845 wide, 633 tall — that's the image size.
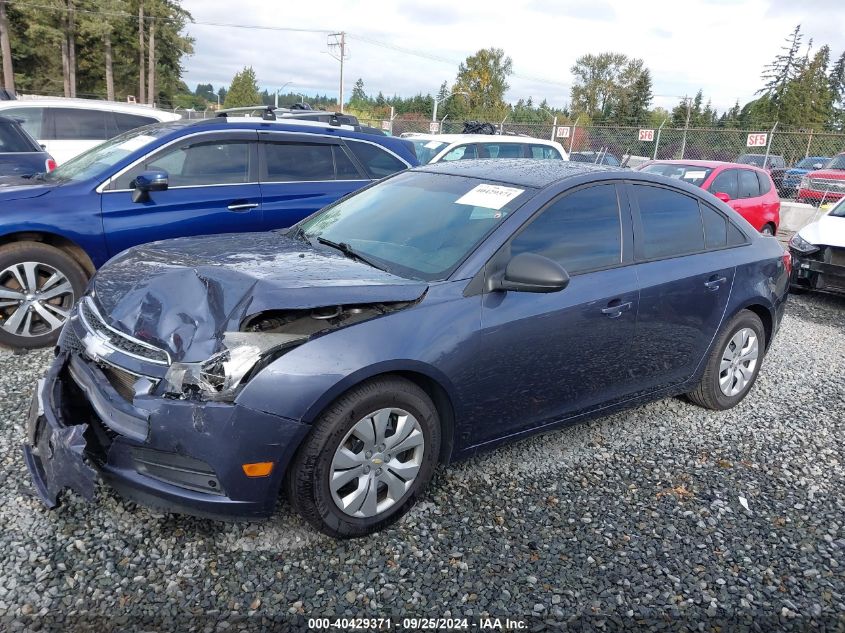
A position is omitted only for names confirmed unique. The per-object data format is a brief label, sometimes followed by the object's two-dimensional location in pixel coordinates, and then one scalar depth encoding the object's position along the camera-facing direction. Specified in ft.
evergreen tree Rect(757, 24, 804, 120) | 226.38
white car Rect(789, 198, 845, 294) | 24.42
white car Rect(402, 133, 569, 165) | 33.55
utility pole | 163.94
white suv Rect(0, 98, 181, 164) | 34.58
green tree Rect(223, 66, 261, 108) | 258.37
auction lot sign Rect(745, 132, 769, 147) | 59.82
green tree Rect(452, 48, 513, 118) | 222.48
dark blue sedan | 7.98
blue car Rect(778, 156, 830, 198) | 58.59
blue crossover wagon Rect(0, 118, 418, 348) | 15.14
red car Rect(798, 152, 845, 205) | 49.93
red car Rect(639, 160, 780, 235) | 33.58
